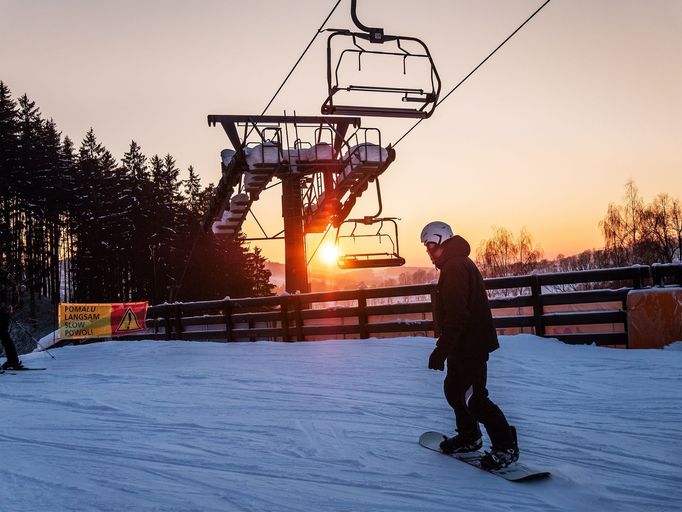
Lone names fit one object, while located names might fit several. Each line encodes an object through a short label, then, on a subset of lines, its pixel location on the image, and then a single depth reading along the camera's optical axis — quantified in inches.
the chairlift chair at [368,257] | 596.1
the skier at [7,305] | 447.8
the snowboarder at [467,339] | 168.7
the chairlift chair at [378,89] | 339.3
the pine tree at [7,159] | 1739.7
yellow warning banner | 740.6
